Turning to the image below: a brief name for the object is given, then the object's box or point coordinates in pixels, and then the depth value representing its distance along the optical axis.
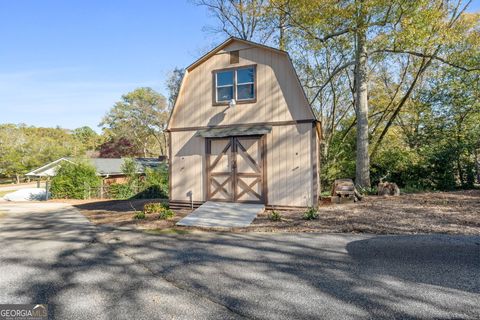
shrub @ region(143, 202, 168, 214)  9.09
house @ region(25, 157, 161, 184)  22.96
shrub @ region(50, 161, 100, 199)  18.20
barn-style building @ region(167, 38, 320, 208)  8.63
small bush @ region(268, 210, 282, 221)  7.44
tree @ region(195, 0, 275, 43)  17.86
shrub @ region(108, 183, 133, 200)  18.02
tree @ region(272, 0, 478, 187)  10.85
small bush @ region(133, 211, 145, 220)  8.36
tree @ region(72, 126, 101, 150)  50.44
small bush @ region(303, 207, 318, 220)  7.31
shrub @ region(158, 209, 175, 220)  8.27
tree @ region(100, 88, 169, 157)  37.34
